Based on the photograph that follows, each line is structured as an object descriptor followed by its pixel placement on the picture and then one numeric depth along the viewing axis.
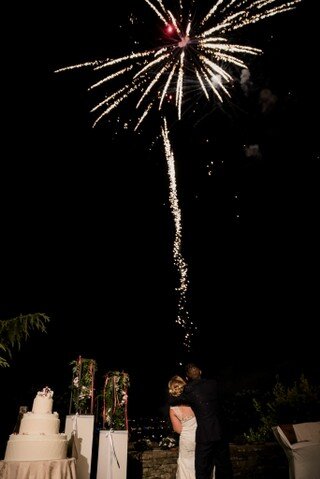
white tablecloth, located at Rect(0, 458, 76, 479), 4.89
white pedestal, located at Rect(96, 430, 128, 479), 5.76
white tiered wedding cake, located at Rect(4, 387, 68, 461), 5.20
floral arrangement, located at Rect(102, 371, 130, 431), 6.30
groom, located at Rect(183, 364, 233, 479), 5.18
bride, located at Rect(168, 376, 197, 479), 5.53
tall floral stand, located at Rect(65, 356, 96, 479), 5.79
